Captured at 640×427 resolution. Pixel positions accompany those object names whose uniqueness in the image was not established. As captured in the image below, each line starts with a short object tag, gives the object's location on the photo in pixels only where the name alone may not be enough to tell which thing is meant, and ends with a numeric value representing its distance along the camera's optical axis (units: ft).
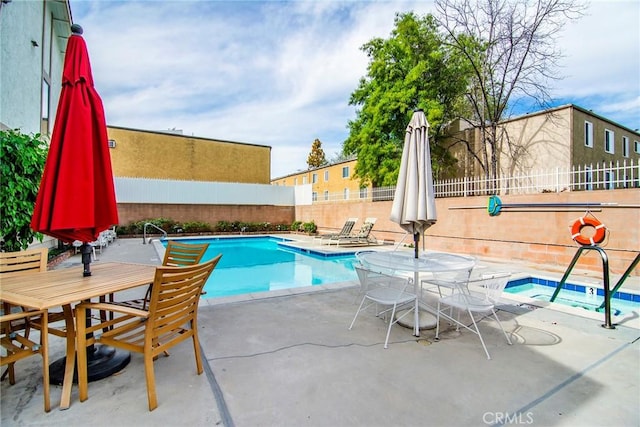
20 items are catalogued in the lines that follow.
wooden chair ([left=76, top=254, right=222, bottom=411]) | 6.26
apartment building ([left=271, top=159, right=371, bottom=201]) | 76.79
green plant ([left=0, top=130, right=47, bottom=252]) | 11.64
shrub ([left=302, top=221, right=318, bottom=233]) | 53.96
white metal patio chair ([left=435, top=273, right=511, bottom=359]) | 9.59
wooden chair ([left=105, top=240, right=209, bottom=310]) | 10.89
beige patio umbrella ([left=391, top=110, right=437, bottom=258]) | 11.14
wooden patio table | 6.01
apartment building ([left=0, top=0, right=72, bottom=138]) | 17.02
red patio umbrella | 7.22
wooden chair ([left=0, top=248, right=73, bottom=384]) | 6.93
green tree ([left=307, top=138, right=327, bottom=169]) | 138.51
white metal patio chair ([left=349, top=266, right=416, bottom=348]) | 9.99
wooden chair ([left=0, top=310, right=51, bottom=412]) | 6.16
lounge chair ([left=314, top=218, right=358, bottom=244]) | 40.22
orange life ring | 13.82
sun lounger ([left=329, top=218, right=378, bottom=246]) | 39.08
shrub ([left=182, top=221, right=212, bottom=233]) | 51.49
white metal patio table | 9.95
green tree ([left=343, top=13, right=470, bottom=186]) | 48.75
